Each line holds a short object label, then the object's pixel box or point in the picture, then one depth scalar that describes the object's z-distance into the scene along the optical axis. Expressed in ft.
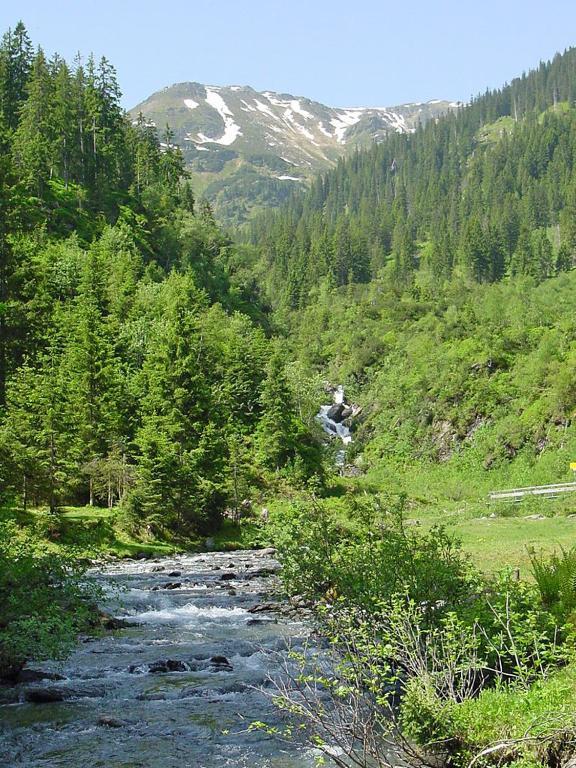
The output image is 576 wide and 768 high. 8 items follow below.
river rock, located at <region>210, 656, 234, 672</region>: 59.41
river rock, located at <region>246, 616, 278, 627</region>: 73.50
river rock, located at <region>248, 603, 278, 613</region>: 78.89
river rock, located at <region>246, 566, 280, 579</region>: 102.65
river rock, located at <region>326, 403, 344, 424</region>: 284.61
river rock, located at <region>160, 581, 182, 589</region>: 93.97
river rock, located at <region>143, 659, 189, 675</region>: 59.18
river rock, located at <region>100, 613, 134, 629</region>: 72.90
